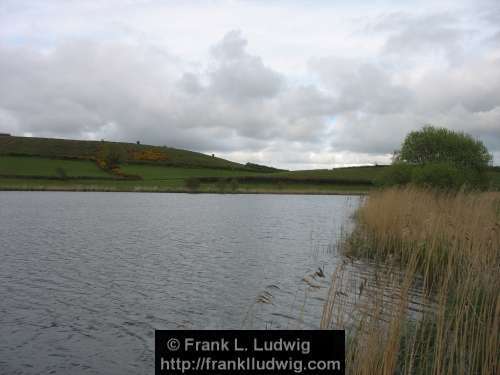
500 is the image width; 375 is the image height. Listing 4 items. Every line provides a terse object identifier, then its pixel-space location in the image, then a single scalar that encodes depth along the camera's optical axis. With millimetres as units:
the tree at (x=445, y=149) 48281
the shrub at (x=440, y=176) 34094
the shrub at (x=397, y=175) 44500
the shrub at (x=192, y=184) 85125
